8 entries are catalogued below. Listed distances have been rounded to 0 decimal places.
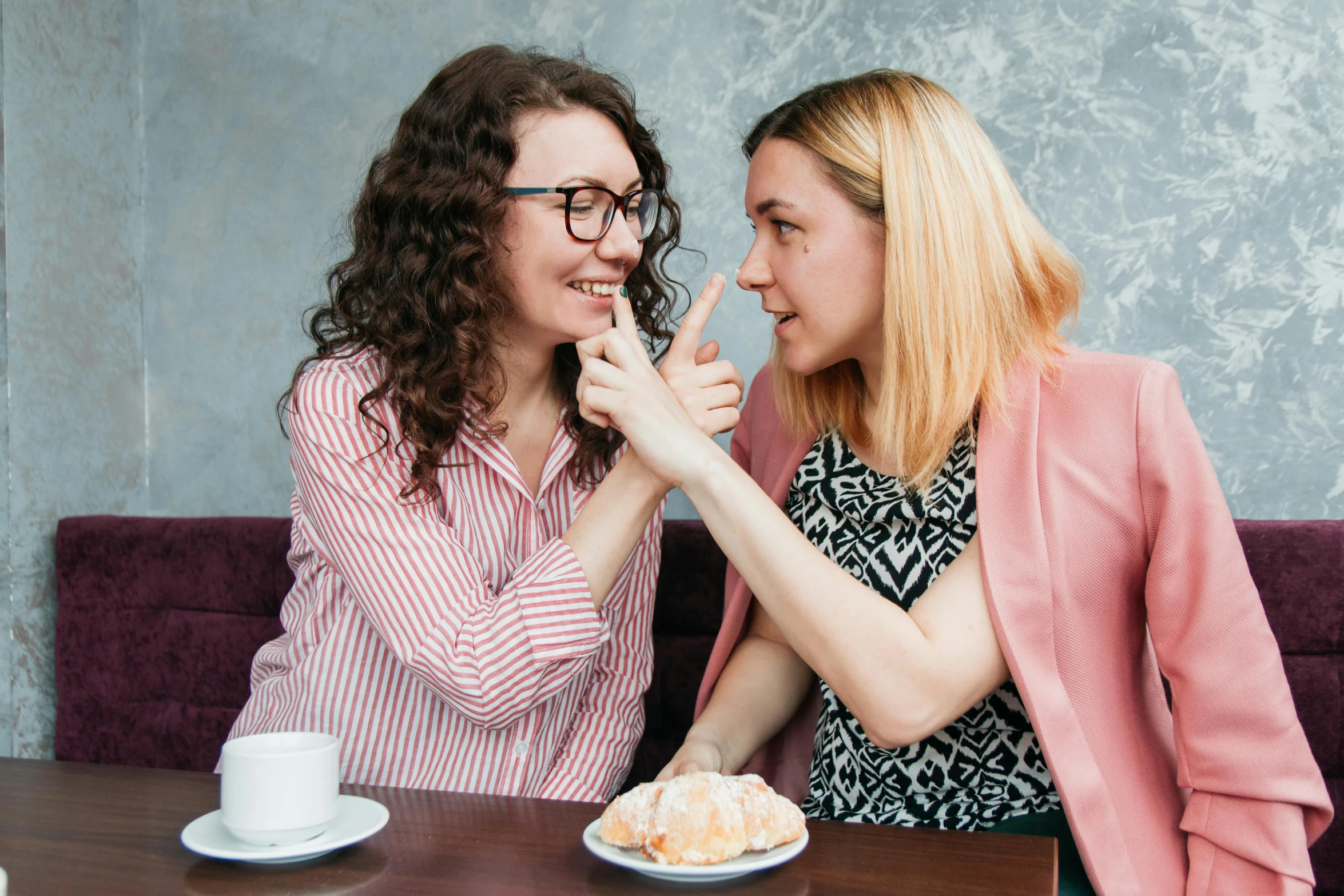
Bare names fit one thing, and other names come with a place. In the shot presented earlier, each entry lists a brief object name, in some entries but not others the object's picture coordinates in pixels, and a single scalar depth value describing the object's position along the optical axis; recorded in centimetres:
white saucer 78
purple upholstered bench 170
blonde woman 109
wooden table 75
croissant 75
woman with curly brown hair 119
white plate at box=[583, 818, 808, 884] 73
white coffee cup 78
